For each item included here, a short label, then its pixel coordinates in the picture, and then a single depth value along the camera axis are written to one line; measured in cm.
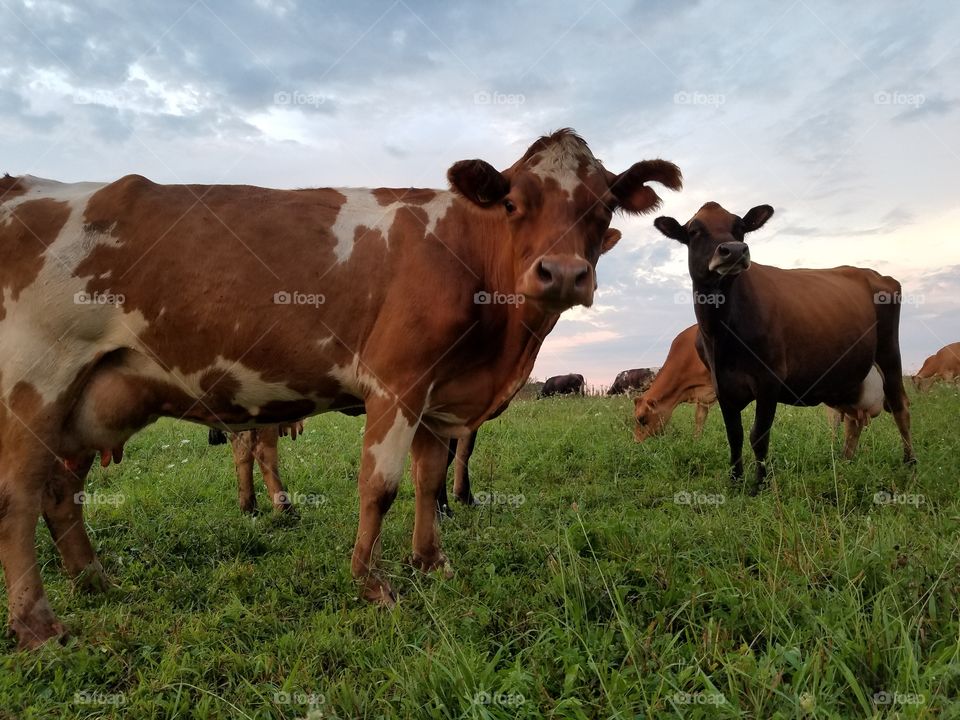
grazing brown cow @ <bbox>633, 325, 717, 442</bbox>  1085
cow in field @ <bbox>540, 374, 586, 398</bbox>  2601
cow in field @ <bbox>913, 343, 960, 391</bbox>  2102
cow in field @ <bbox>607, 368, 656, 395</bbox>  2349
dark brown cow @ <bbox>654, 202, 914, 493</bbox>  698
